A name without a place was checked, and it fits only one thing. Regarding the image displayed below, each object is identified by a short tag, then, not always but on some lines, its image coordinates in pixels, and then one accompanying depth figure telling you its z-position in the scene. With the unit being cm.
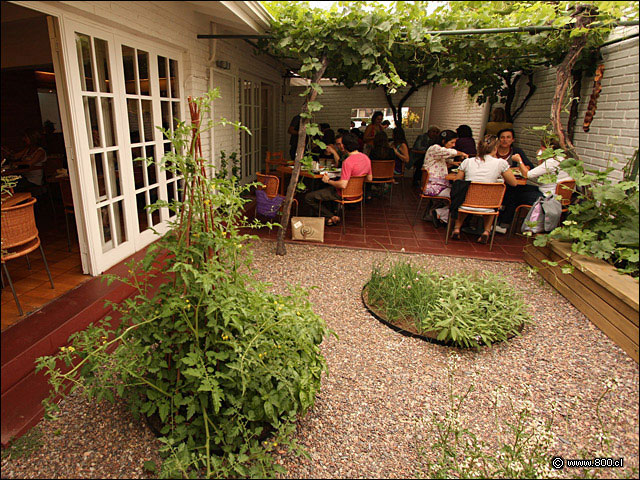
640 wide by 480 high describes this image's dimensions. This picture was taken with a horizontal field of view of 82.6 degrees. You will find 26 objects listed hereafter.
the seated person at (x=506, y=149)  476
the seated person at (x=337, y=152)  582
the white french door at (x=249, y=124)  672
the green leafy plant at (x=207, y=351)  162
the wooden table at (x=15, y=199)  229
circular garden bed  264
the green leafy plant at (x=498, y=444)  149
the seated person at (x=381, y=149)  638
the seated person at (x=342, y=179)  485
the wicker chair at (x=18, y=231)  201
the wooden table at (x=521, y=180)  464
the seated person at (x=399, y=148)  712
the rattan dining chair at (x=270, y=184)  483
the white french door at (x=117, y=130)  276
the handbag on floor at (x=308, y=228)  468
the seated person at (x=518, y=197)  317
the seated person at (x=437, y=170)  532
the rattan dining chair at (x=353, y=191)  493
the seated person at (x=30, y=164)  483
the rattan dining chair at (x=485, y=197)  433
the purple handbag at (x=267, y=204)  496
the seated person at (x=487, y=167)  439
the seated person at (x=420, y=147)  830
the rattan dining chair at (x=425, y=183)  537
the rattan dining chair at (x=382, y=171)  615
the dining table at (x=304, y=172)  505
